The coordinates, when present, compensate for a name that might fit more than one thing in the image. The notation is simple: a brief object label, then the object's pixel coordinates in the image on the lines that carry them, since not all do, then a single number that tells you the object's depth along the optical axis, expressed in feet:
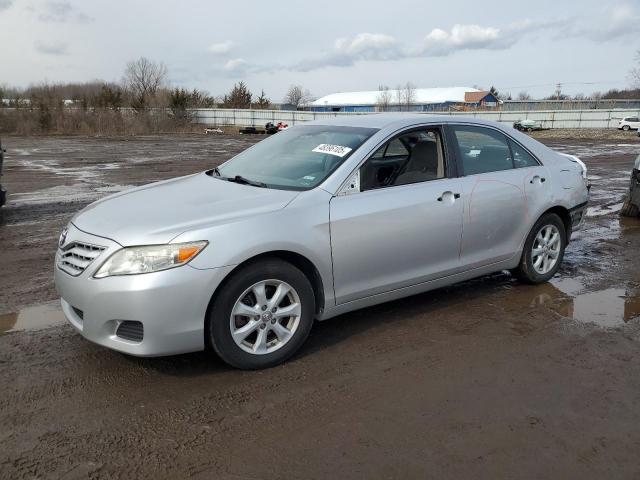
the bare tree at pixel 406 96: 329.99
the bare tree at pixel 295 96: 371.97
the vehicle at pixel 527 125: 164.86
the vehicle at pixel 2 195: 28.78
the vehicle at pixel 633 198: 27.94
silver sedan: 10.82
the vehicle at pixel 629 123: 146.75
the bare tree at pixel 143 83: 237.66
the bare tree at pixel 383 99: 290.31
